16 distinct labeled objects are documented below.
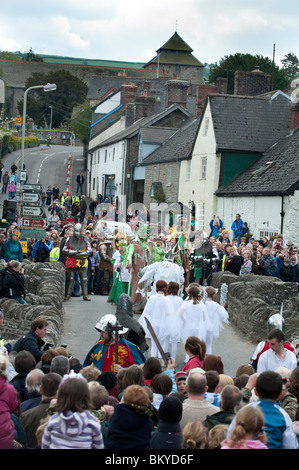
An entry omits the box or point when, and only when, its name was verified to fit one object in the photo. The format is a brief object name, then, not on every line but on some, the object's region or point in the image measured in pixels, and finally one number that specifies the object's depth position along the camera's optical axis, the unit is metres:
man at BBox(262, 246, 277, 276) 21.69
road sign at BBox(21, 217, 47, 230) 23.44
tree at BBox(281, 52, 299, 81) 120.38
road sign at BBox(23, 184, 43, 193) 25.22
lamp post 25.92
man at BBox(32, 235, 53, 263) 22.89
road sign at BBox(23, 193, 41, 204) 24.83
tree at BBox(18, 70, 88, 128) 111.56
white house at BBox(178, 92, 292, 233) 39.16
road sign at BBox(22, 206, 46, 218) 23.92
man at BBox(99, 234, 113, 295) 23.45
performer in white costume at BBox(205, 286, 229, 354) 13.61
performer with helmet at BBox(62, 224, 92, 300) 20.61
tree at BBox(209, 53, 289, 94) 84.25
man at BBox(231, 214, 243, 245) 32.36
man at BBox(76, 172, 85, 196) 61.24
